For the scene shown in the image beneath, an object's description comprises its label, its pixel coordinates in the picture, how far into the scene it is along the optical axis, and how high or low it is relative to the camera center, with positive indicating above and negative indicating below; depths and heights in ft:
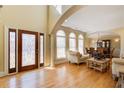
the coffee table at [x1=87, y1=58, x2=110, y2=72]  11.82 -3.07
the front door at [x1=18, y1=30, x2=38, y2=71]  10.79 -0.60
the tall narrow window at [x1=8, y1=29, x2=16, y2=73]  9.94 -0.68
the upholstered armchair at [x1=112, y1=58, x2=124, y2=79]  8.54 -2.35
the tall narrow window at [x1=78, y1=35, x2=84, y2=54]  21.85 +0.58
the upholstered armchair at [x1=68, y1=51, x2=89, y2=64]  14.97 -2.40
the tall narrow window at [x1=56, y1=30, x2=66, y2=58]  16.18 +0.55
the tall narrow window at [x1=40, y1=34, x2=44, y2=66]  12.91 -0.56
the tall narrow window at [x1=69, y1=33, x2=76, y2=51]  18.87 +1.02
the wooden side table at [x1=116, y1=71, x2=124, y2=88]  6.23 -2.93
